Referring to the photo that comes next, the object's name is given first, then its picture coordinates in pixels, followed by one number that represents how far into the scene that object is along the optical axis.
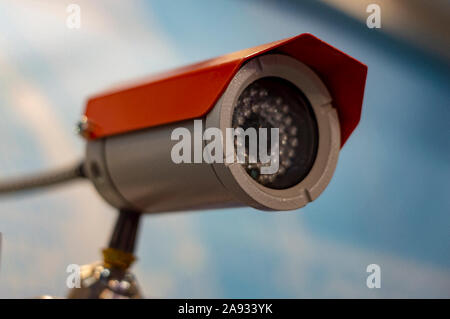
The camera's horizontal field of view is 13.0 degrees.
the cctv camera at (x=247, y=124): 0.87
